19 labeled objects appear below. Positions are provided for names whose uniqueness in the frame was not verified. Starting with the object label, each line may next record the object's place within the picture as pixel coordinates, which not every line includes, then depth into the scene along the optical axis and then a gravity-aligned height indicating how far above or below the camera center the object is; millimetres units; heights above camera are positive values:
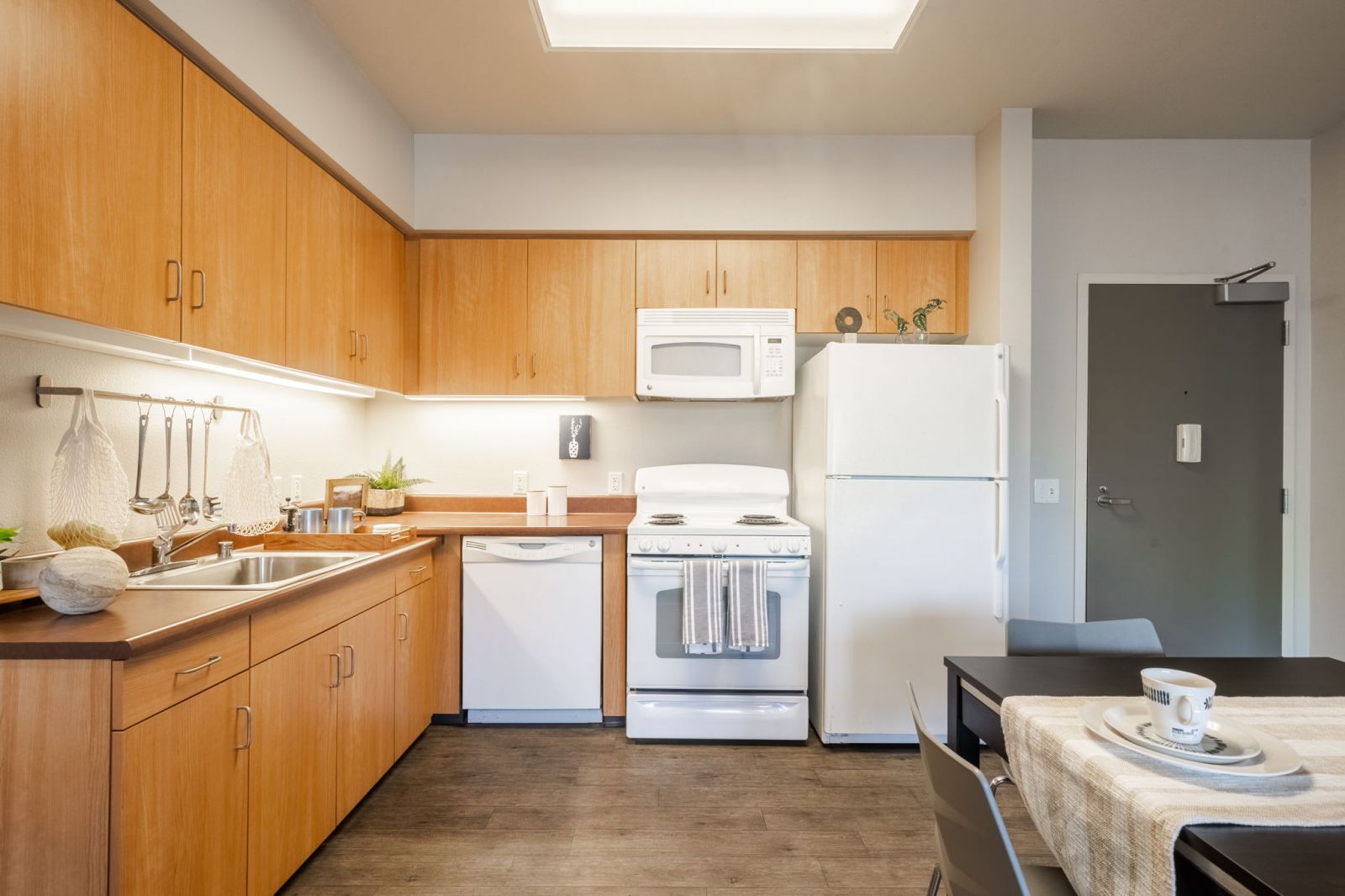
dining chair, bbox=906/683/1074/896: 833 -517
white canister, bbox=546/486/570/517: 3229 -246
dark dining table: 728 -456
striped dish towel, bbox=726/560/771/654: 2613 -623
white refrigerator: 2654 -229
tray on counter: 2350 -337
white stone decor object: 1339 -286
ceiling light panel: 2258 +1544
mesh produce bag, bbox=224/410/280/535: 2141 -141
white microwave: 3037 +475
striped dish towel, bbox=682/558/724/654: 2627 -627
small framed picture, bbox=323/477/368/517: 2891 -207
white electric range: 2693 -853
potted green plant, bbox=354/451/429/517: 3184 -200
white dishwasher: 2807 -740
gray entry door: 3066 -89
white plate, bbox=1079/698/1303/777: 907 -436
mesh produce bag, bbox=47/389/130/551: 1588 -107
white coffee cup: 965 -375
